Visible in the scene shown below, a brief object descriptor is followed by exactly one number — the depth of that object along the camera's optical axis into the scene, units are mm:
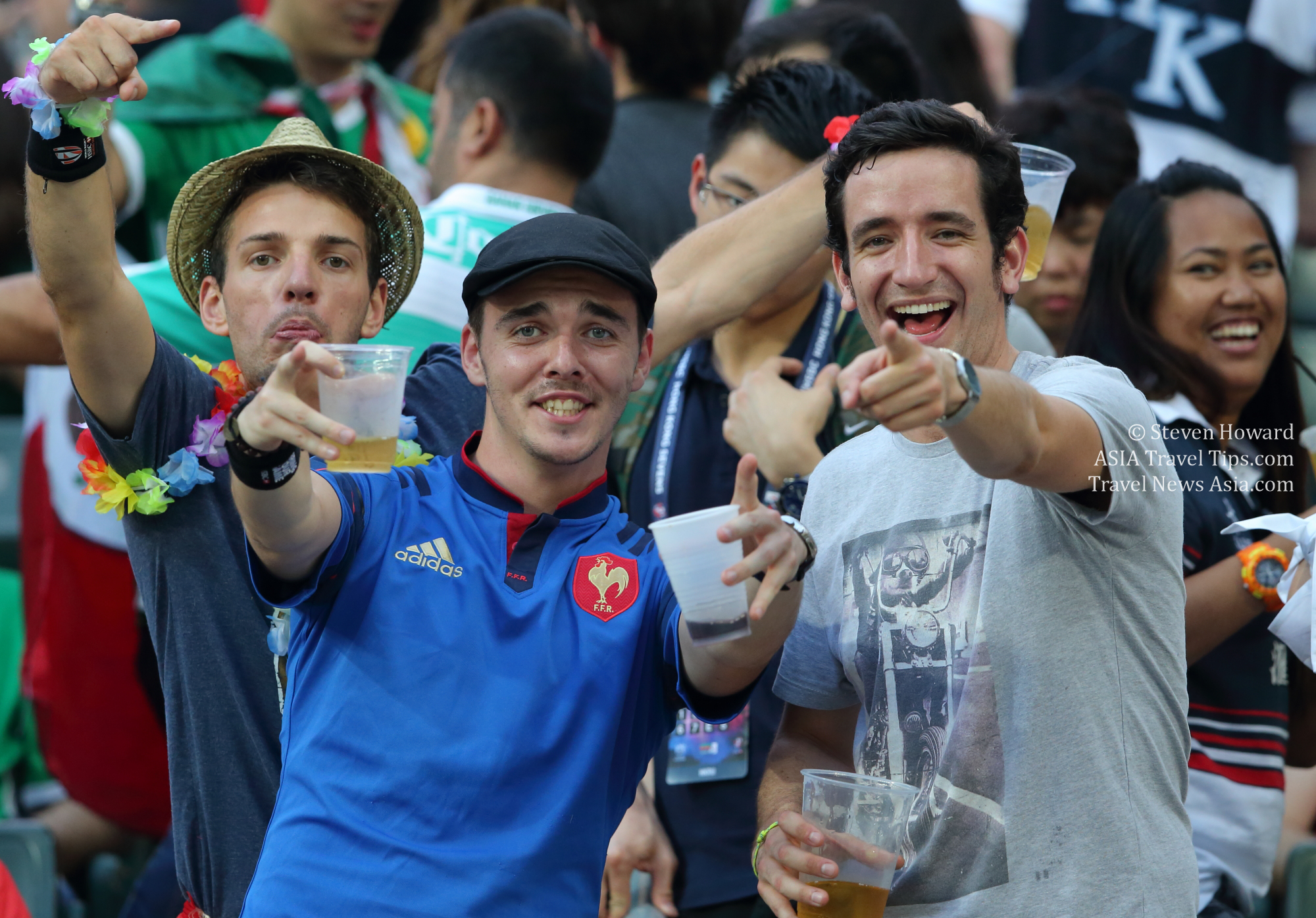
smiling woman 3830
